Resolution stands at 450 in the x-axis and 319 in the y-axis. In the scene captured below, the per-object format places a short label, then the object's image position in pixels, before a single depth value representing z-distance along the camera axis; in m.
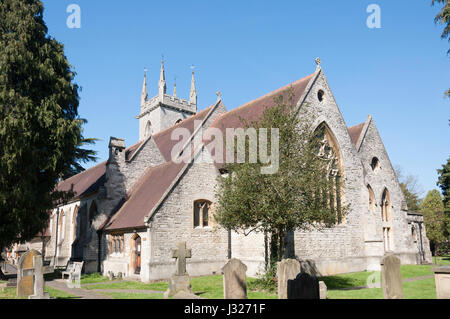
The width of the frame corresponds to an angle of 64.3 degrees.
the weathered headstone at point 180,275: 13.52
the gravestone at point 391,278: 9.44
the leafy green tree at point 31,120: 17.53
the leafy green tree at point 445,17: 16.84
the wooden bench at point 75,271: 18.65
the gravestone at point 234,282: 10.86
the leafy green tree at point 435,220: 43.34
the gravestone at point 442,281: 9.45
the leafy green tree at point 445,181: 37.39
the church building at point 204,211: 19.52
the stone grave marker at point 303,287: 7.43
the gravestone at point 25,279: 14.27
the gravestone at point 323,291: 11.67
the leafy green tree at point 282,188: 14.18
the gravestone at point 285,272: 11.60
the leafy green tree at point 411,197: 57.31
